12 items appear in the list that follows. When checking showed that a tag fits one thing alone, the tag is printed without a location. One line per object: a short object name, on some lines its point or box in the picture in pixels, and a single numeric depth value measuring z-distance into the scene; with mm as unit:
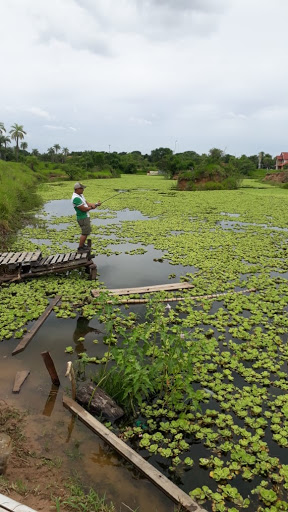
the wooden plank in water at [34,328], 4959
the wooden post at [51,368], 4039
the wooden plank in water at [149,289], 6888
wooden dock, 7223
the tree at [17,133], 54375
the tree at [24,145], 65612
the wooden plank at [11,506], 2004
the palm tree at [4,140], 55388
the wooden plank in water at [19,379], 4094
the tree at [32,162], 44206
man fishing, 7480
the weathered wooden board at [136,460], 2756
